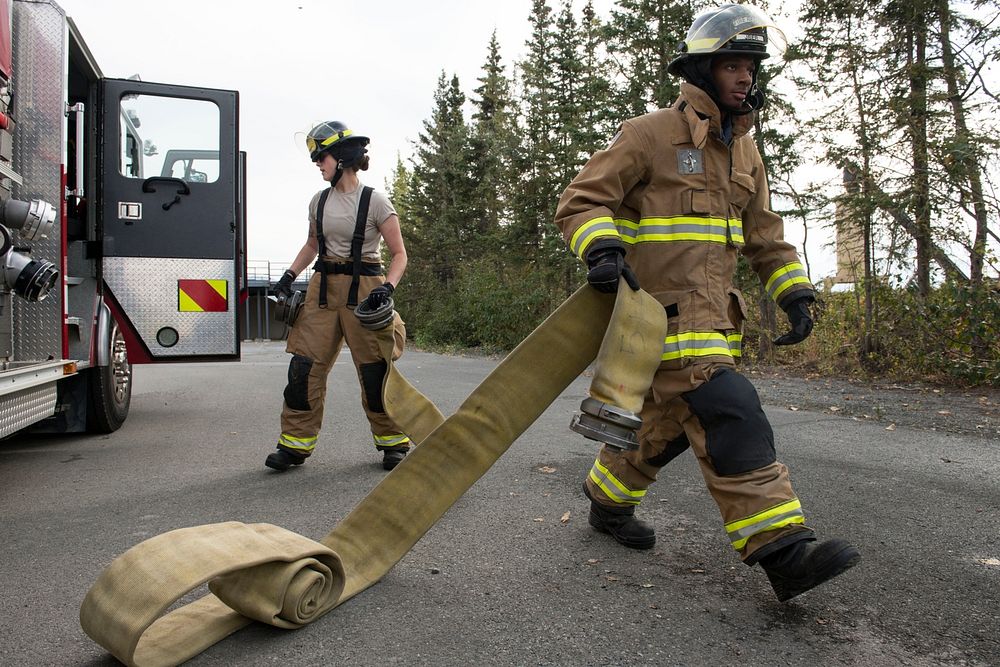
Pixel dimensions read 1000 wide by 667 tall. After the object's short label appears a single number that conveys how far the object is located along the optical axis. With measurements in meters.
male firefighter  2.52
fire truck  5.13
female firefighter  4.70
